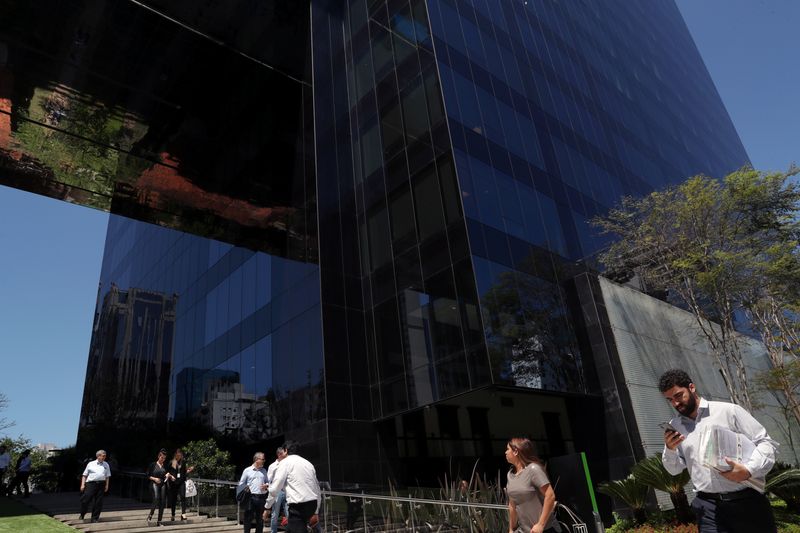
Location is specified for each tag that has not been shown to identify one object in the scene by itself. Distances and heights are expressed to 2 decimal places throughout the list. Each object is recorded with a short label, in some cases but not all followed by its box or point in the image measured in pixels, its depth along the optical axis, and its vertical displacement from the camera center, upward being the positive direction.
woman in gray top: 4.66 -0.31
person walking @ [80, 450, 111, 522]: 12.19 +0.45
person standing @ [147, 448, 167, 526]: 12.55 +0.35
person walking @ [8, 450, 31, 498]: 19.64 +1.45
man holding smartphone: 3.25 -0.15
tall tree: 17.00 +6.16
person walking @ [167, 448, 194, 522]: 13.12 +0.47
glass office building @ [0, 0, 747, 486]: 16.23 +10.50
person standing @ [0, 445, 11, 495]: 18.28 +1.86
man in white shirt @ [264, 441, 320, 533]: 7.14 -0.08
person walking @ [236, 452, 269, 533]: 10.35 +0.01
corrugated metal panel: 16.56 +3.17
